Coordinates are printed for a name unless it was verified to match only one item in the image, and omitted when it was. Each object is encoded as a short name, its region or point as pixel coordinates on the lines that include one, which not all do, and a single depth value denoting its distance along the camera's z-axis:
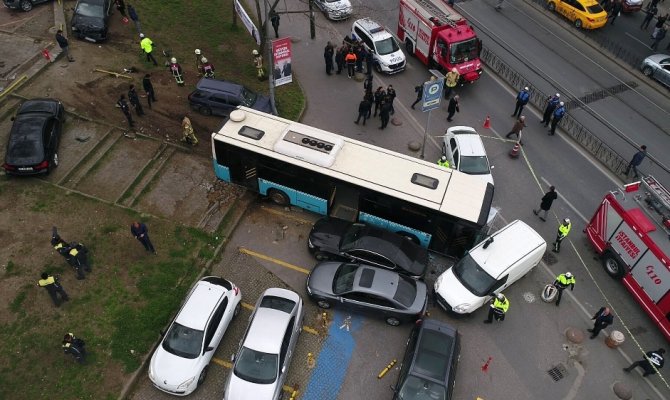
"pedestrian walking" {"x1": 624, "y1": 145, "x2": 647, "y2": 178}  19.48
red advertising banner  18.91
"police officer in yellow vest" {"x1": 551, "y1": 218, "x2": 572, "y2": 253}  17.00
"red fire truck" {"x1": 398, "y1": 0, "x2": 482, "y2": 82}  23.81
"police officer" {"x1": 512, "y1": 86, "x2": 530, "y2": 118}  22.06
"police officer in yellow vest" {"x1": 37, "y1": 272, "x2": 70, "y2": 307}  13.97
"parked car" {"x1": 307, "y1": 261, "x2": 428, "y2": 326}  14.84
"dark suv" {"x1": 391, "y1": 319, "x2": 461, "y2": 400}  12.95
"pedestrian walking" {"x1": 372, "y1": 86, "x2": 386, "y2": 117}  21.69
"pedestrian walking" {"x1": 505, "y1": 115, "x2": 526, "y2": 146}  21.08
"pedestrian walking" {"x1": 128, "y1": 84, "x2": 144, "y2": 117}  20.16
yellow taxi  28.95
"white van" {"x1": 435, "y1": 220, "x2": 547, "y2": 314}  15.43
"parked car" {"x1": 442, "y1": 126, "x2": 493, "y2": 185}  19.22
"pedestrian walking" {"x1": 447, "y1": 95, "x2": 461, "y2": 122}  22.22
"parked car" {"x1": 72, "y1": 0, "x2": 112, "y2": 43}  24.19
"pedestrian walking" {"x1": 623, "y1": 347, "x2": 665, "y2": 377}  14.23
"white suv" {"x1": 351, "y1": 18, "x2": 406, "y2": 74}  25.20
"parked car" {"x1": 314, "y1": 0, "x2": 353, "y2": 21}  28.72
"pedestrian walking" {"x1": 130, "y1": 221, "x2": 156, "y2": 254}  15.62
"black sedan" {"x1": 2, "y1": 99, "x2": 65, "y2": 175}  17.80
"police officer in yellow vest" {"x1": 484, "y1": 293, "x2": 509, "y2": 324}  14.98
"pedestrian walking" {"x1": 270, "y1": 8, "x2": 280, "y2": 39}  26.08
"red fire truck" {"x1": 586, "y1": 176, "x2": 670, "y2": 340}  15.04
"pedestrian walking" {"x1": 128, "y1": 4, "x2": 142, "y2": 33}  24.86
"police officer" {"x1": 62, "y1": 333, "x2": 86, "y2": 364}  13.08
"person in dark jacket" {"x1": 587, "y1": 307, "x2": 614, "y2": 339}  14.71
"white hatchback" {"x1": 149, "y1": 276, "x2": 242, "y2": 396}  13.21
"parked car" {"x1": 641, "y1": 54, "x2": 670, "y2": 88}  25.44
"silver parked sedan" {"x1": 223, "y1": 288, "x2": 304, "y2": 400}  12.92
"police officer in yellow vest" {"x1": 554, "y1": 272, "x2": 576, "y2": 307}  15.57
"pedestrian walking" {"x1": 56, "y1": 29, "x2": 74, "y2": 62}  22.31
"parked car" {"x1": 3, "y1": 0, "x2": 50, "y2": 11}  25.90
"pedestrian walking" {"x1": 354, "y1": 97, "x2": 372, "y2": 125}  21.75
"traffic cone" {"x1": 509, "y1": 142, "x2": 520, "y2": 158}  21.17
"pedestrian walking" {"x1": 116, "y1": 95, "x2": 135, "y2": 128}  19.75
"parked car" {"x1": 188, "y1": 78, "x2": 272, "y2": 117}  20.86
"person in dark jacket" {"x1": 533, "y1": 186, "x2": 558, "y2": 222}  17.83
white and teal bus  15.78
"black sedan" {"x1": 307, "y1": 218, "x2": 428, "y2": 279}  15.98
